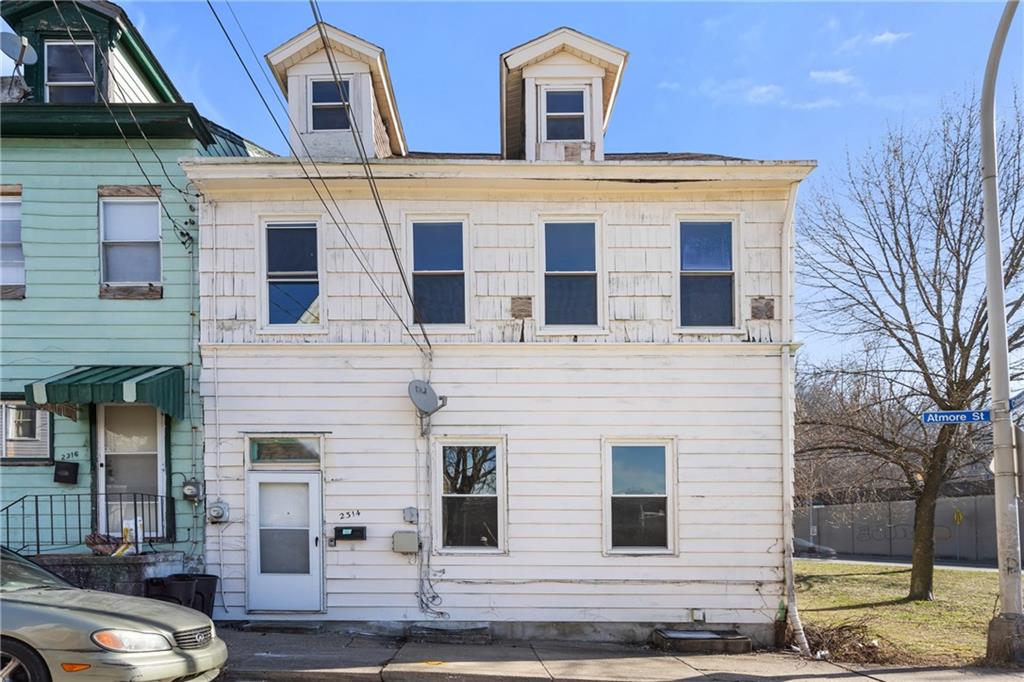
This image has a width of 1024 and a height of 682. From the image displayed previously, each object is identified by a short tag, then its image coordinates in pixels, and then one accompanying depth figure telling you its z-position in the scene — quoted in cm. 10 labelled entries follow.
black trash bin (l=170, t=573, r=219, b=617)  945
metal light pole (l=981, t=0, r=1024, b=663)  843
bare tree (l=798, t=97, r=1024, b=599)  1518
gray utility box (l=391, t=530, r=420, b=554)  989
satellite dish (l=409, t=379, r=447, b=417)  976
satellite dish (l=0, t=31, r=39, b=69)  1035
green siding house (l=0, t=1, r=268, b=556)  1009
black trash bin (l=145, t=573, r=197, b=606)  916
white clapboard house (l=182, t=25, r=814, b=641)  998
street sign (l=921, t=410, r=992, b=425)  871
